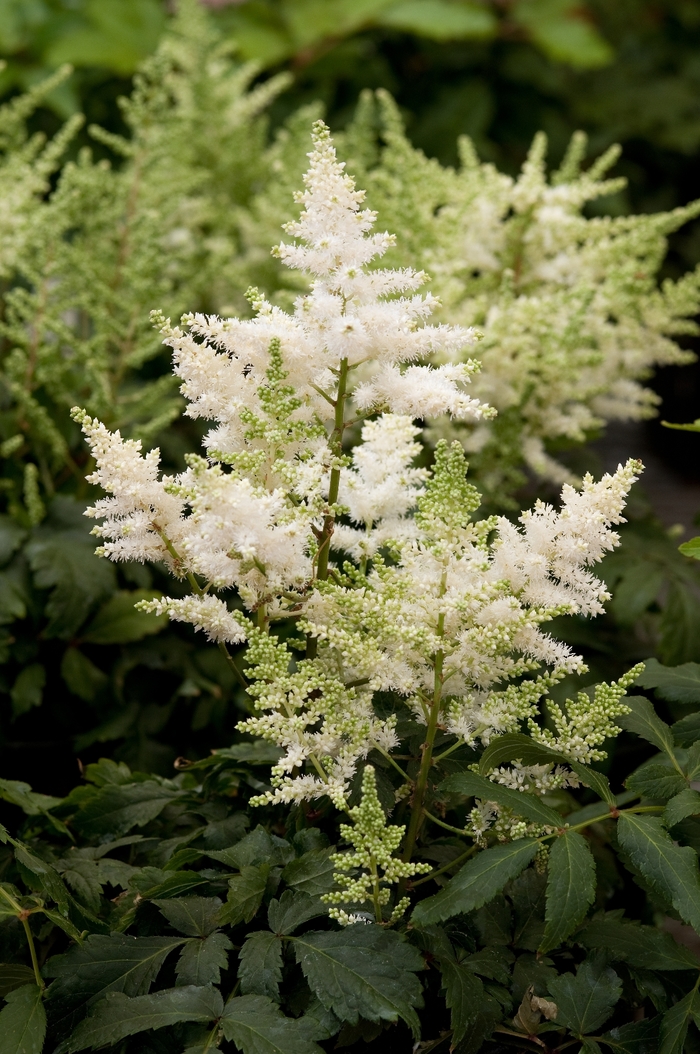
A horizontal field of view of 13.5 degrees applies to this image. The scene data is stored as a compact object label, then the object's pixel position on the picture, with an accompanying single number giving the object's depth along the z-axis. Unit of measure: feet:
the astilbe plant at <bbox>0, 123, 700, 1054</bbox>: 4.49
